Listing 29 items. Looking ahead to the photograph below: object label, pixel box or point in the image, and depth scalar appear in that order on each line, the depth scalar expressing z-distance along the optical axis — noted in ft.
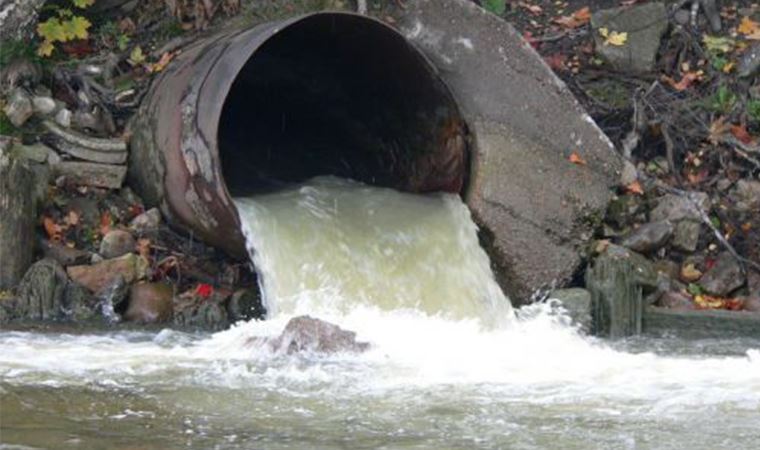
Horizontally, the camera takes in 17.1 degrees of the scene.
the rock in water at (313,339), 39.66
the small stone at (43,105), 51.61
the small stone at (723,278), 50.95
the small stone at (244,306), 47.39
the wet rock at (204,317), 46.77
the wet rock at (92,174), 50.38
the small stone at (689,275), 51.65
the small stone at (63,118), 51.57
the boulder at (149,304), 46.81
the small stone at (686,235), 52.14
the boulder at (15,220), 46.68
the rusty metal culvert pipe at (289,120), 46.81
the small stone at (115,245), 48.35
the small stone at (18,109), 50.95
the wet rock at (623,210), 52.53
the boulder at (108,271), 47.21
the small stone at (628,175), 53.24
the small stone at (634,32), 59.44
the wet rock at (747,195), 54.07
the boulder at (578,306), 48.00
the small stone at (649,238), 51.48
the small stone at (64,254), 47.91
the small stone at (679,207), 52.45
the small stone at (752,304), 49.67
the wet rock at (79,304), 46.33
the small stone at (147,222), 49.41
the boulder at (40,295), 46.02
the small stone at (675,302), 49.61
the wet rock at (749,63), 58.69
